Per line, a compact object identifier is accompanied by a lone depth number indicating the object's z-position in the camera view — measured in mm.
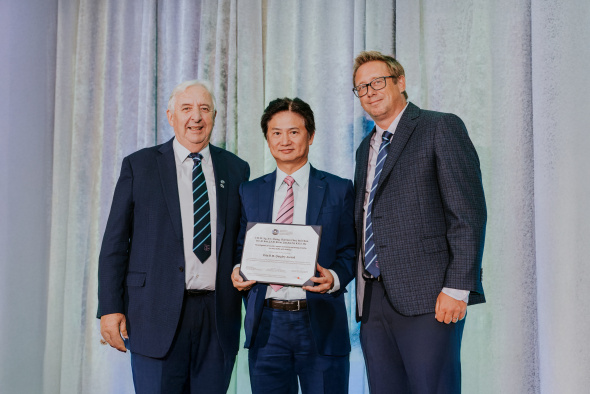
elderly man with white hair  1902
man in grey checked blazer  1716
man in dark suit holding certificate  1879
